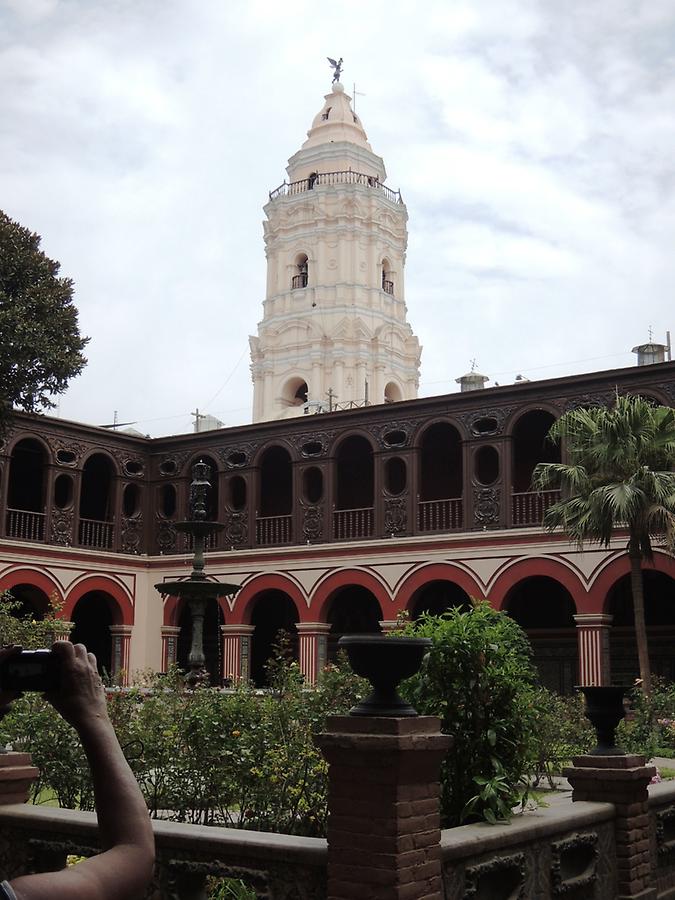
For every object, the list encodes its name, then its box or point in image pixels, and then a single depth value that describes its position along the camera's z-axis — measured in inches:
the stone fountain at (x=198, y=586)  574.2
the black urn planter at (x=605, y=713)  266.5
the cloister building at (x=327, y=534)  867.4
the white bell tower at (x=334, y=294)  1464.1
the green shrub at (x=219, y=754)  298.0
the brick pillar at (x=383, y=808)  175.6
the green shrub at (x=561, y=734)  376.2
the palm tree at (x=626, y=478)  666.8
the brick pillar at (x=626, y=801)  258.7
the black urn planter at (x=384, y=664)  181.2
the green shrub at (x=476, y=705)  239.8
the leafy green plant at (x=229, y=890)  228.2
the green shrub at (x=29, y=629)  609.6
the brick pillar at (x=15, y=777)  243.1
